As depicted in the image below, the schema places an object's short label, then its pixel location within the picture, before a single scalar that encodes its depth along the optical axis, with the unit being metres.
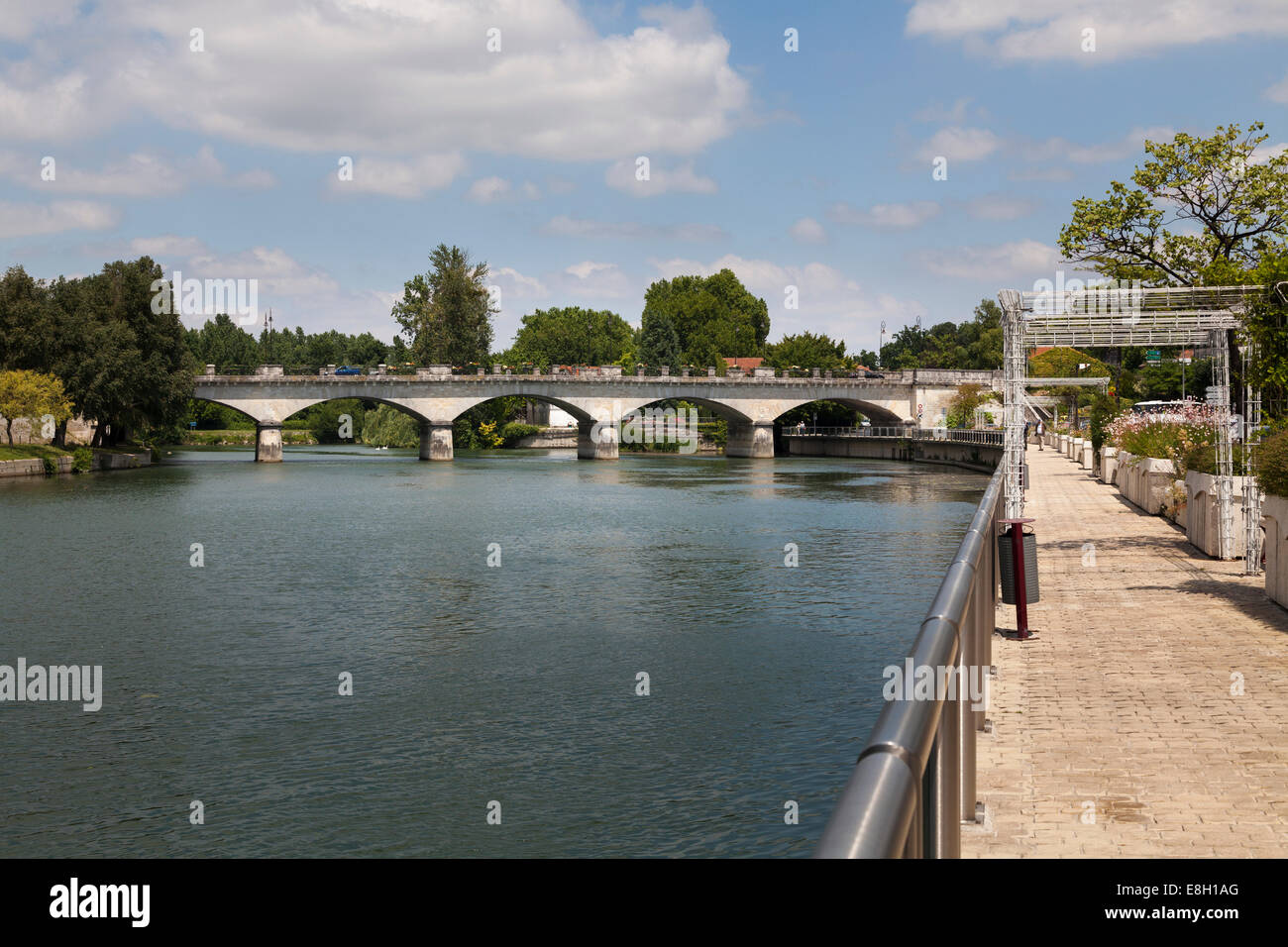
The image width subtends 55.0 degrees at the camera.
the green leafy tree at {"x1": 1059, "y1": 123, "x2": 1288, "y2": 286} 22.91
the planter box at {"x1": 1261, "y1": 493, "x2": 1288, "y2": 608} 14.96
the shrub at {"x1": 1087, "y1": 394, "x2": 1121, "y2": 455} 51.22
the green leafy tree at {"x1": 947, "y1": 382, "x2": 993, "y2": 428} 110.56
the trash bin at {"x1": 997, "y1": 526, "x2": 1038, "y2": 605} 14.25
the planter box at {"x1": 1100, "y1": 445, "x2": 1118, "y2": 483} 43.09
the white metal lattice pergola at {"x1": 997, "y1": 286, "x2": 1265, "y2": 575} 19.50
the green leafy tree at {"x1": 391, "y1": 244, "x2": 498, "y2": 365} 119.38
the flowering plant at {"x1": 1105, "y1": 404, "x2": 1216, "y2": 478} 29.62
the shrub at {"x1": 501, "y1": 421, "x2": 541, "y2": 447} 126.36
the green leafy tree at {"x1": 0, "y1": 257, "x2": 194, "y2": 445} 69.25
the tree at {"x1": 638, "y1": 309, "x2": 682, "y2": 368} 141.62
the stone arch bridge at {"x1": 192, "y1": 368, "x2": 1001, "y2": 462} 92.69
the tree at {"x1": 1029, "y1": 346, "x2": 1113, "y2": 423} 113.62
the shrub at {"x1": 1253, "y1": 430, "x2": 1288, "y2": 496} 14.98
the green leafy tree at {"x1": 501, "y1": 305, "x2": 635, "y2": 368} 159.00
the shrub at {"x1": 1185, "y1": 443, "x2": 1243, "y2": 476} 21.61
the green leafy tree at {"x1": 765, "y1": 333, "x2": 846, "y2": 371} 136.50
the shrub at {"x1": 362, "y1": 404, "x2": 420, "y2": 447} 122.31
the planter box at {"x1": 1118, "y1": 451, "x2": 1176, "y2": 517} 29.56
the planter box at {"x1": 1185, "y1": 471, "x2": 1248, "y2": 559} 20.34
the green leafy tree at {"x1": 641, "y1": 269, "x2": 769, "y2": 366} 157.75
